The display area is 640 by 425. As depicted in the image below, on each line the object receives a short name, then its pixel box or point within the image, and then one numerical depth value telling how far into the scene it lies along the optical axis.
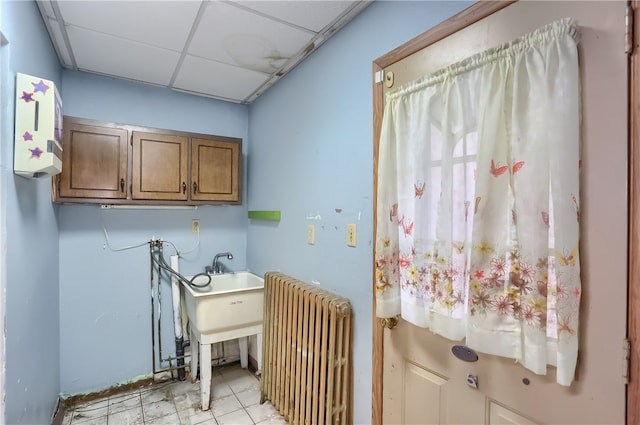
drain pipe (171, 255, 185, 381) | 2.57
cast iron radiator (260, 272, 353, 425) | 1.64
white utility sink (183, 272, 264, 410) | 2.15
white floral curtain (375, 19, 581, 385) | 0.82
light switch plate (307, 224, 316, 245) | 1.98
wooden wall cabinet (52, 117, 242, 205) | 2.06
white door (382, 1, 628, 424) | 0.77
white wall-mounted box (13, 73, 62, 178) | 1.29
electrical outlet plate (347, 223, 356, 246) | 1.64
